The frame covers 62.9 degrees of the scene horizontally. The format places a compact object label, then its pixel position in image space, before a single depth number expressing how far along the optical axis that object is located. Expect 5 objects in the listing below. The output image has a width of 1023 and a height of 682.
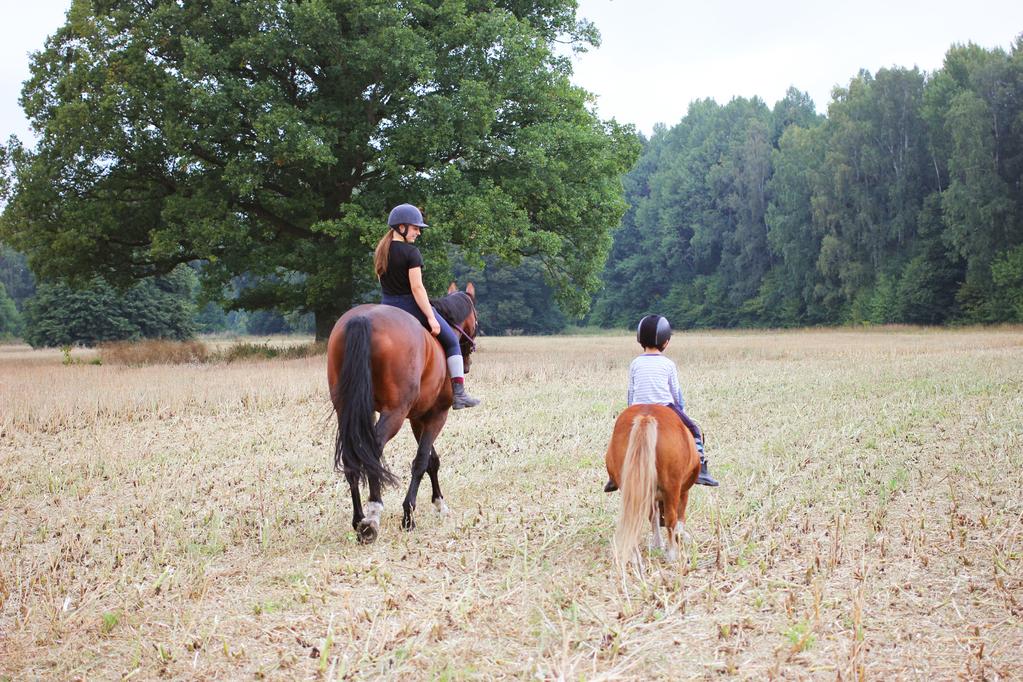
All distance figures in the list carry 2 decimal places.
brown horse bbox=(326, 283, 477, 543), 6.23
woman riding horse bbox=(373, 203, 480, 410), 7.14
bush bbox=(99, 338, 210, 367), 24.01
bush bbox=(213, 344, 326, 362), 25.31
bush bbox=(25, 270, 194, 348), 46.41
